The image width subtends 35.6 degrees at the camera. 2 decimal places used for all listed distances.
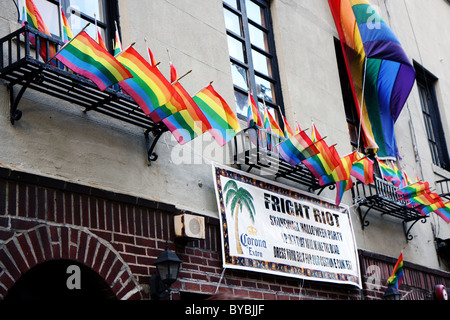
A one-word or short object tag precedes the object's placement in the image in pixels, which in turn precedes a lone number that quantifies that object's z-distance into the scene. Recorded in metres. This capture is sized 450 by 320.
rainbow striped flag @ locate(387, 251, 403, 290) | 9.92
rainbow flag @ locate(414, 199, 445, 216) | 10.78
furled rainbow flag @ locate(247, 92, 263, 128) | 8.00
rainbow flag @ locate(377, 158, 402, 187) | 10.43
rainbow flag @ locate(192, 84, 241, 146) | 6.89
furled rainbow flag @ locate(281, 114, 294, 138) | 8.41
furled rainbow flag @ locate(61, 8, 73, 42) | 6.16
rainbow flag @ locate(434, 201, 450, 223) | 11.31
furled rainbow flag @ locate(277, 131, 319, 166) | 7.95
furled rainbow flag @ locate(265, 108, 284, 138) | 8.30
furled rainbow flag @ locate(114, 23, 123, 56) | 6.47
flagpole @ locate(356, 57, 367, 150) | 10.94
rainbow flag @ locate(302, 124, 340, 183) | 8.27
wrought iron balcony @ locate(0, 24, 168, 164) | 5.68
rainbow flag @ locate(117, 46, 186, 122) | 6.04
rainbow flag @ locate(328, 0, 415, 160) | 10.91
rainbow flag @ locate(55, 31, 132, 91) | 5.64
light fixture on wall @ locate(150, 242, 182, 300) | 6.38
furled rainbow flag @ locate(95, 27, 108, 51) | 6.06
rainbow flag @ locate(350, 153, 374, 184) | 9.27
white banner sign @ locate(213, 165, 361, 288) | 7.55
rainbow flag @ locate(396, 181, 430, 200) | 10.52
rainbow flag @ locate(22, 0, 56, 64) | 5.94
